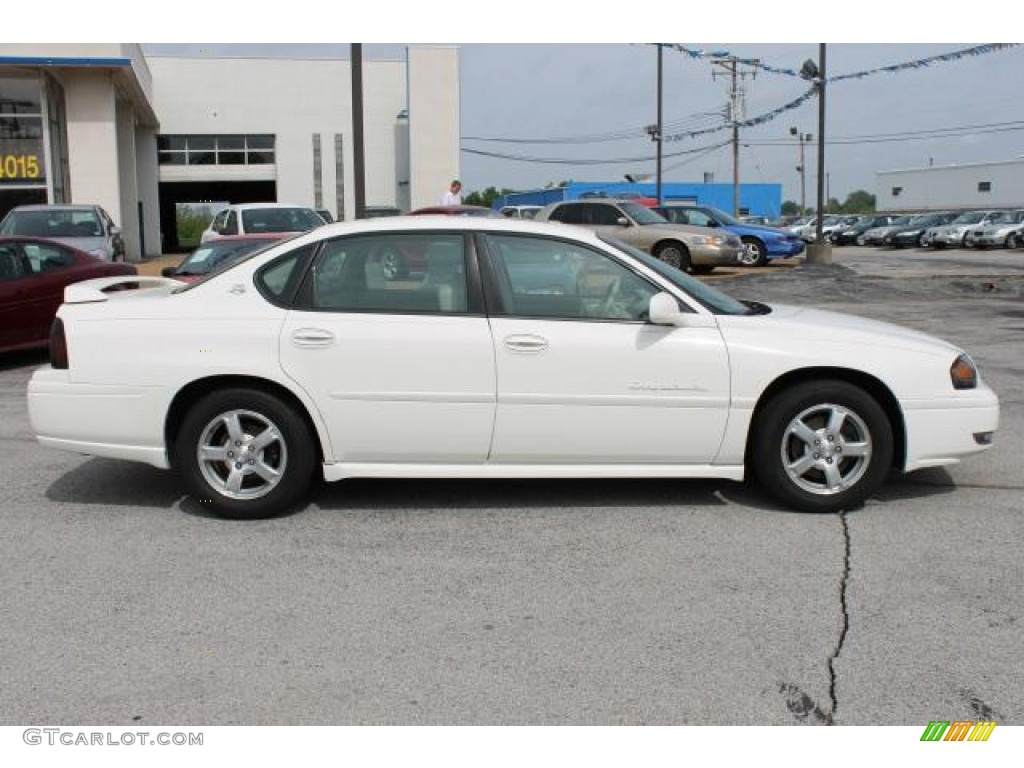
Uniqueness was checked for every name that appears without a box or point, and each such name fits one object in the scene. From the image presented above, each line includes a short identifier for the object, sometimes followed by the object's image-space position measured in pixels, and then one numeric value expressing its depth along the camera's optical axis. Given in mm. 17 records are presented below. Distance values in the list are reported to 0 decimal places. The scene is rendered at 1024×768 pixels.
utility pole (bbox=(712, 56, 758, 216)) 56000
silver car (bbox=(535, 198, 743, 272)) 20812
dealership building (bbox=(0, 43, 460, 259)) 36188
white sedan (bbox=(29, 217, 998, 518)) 5391
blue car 23578
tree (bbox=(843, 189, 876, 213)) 157325
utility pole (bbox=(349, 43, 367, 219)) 15742
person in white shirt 21625
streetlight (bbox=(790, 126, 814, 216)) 86625
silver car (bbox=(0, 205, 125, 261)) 16844
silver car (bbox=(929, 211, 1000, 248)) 40988
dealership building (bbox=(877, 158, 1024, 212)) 73125
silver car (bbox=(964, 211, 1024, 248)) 38594
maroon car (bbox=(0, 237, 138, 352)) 10750
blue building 56094
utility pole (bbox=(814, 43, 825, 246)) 24844
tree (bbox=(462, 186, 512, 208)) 86738
